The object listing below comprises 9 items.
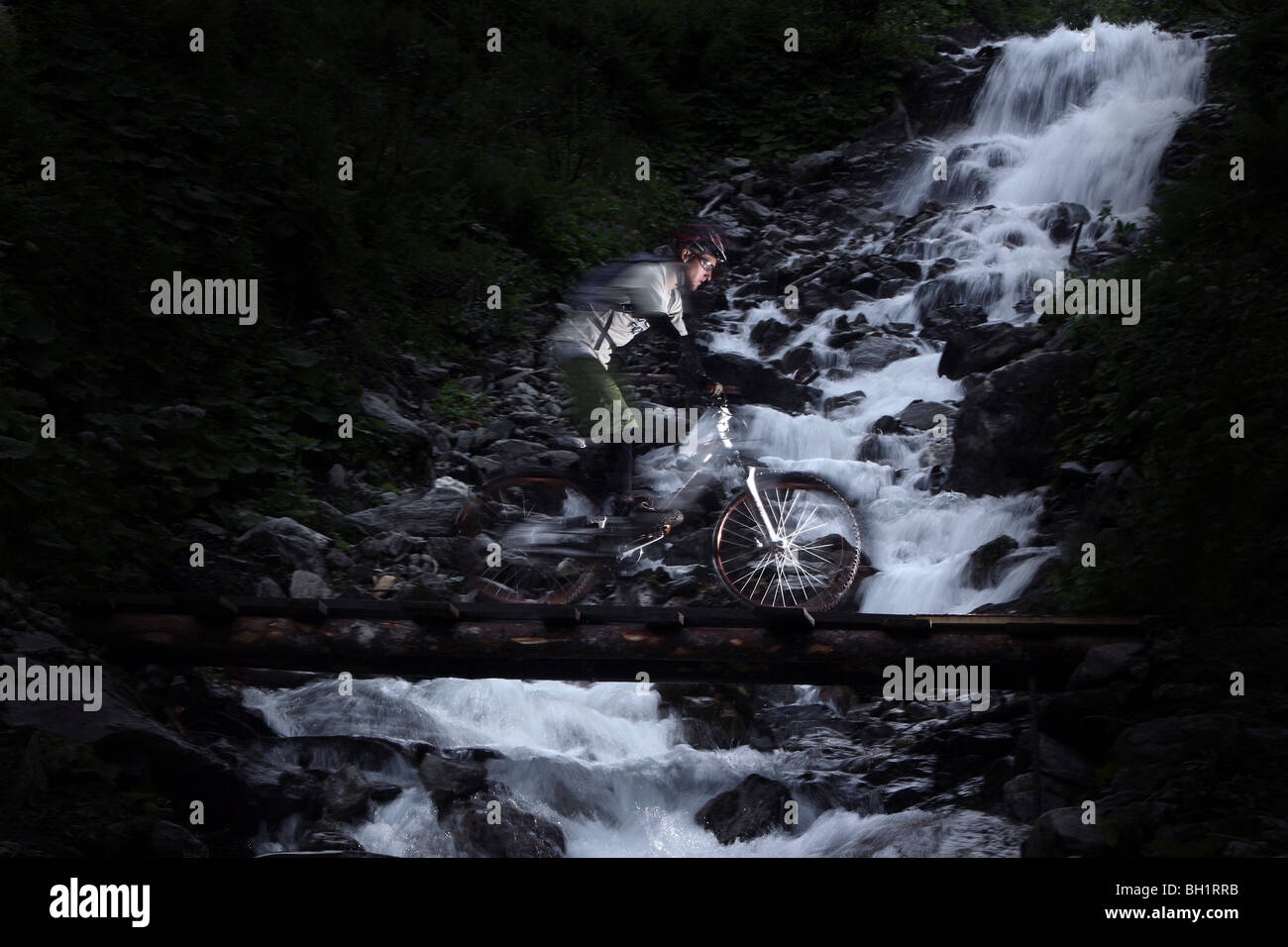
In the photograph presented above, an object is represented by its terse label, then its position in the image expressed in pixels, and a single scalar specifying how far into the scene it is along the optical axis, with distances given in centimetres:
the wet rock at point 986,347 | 1245
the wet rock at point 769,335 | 1535
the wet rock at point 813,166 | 2038
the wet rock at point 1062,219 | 1577
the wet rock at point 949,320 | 1461
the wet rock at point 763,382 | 1362
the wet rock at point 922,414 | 1245
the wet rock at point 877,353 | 1434
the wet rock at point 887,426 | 1252
